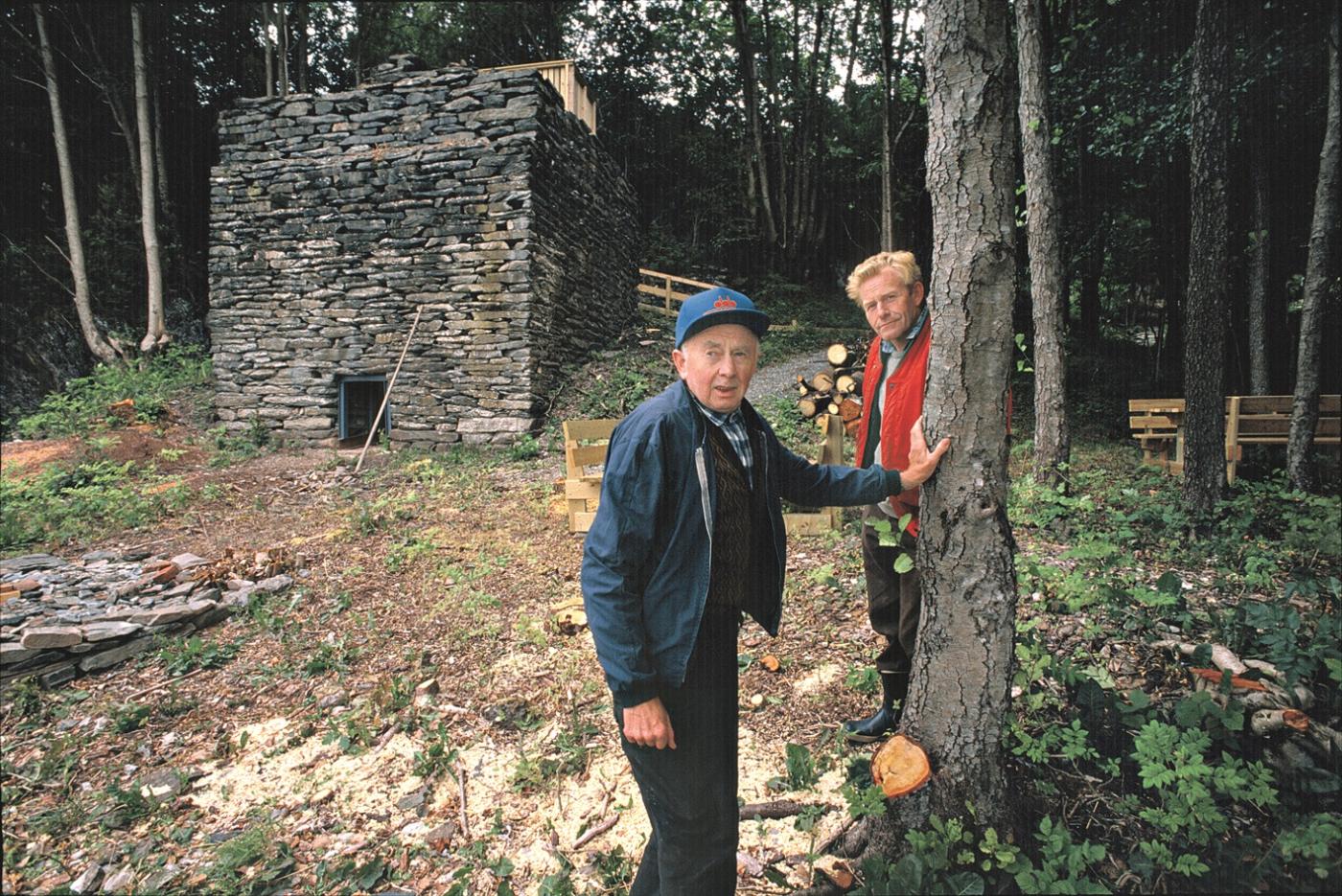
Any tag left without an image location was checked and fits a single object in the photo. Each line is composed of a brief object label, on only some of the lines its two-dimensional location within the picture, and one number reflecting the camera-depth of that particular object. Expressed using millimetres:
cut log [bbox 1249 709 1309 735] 2268
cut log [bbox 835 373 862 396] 5320
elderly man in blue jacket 1591
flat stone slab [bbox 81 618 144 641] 4047
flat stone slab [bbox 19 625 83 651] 3807
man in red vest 2506
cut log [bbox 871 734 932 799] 1980
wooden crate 5922
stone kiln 9562
